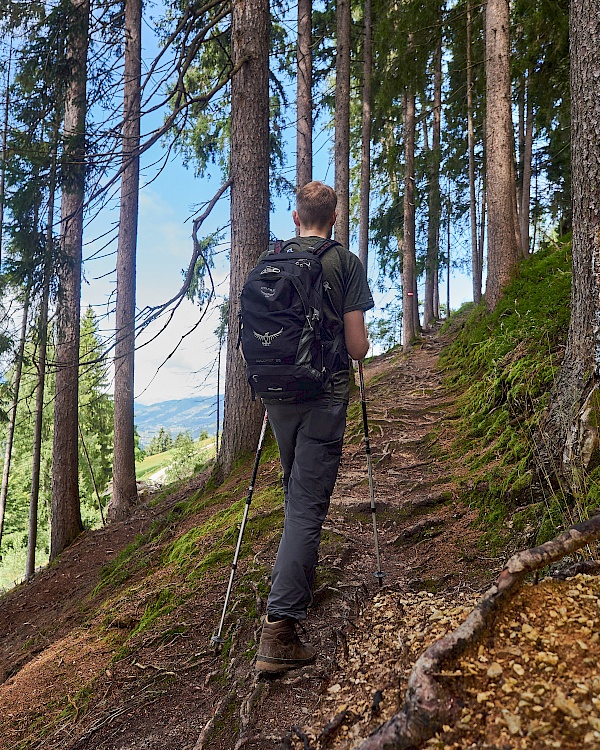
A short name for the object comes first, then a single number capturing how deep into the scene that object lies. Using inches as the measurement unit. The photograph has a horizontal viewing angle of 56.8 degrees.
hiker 115.6
